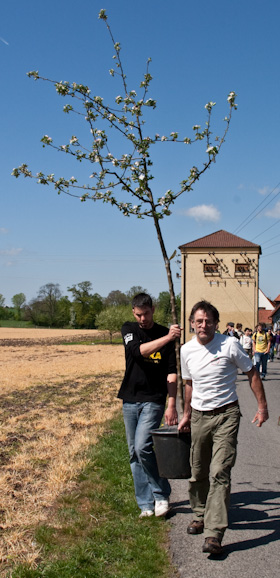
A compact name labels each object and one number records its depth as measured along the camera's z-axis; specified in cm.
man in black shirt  511
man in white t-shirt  452
